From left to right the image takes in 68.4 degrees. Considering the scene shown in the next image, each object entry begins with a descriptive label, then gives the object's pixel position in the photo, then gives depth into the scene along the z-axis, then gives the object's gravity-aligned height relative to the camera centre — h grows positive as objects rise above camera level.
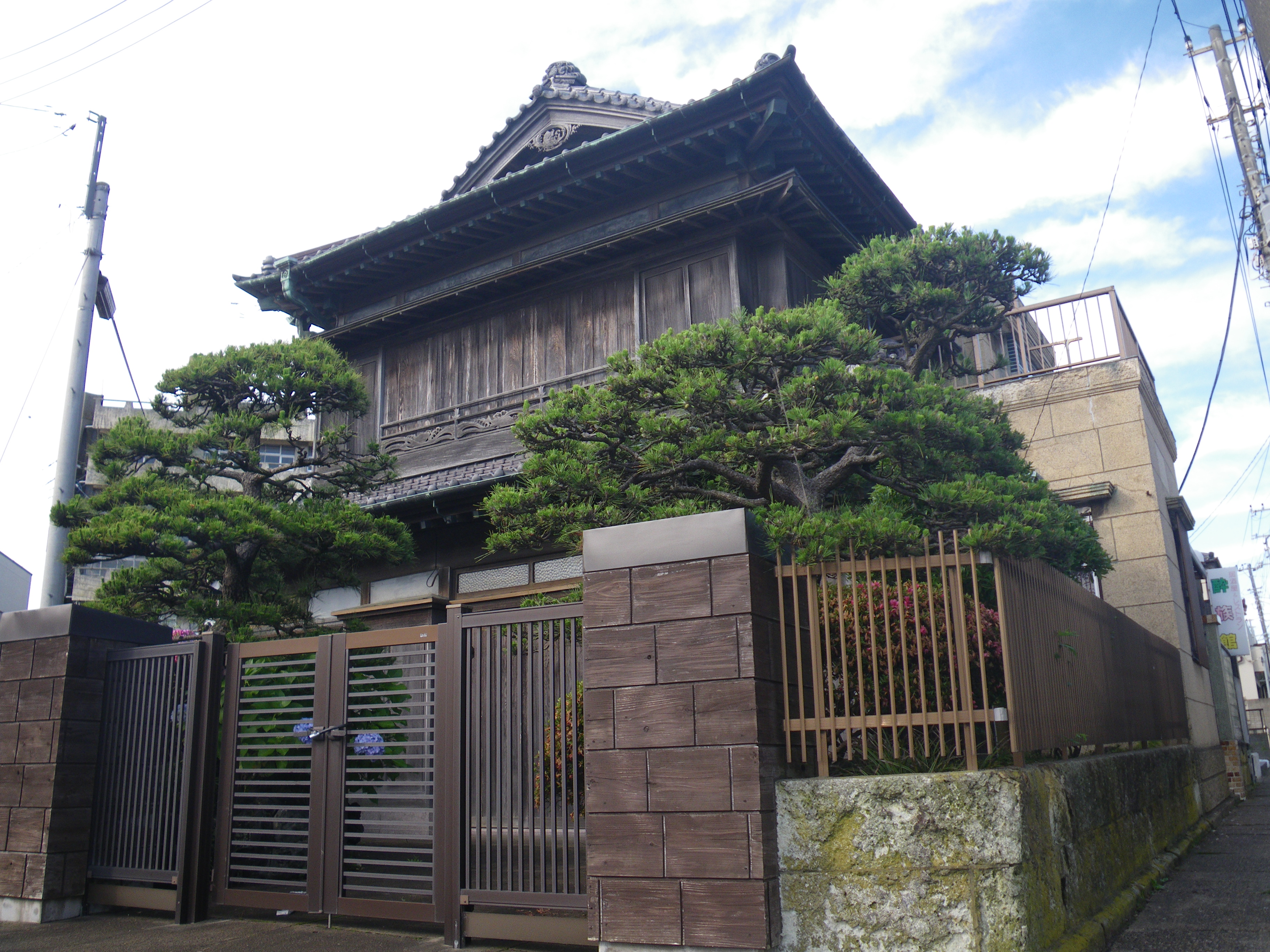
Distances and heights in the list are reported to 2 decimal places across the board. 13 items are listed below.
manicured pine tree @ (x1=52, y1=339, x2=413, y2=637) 9.22 +2.11
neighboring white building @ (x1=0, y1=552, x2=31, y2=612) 19.88 +2.89
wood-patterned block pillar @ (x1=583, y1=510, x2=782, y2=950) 4.44 -0.15
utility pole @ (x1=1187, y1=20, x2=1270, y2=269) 13.98 +9.17
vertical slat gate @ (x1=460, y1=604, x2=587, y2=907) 5.21 -0.30
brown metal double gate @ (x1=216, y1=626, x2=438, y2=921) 5.93 -0.44
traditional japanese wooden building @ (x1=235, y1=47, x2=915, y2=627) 10.34 +5.32
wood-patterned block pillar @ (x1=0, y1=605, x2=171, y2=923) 6.89 -0.23
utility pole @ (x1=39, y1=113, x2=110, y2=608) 10.11 +3.79
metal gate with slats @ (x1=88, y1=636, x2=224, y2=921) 6.63 -0.40
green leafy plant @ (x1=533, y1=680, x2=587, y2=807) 5.20 -0.27
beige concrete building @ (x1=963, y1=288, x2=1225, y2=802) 12.05 +3.08
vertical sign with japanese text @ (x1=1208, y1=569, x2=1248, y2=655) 16.20 +1.30
